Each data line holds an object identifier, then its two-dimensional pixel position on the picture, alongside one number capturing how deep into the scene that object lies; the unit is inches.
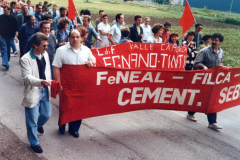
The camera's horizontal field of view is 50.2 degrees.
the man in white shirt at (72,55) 163.0
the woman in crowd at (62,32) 247.1
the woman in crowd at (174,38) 268.8
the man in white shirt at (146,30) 342.3
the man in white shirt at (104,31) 335.3
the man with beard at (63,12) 318.3
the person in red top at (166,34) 333.7
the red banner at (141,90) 169.6
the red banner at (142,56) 192.1
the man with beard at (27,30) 278.4
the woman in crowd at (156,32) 271.3
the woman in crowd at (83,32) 206.1
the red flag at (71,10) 314.5
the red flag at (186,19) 300.4
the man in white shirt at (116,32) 301.7
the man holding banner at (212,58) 213.5
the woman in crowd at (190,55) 266.7
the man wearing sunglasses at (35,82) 147.1
